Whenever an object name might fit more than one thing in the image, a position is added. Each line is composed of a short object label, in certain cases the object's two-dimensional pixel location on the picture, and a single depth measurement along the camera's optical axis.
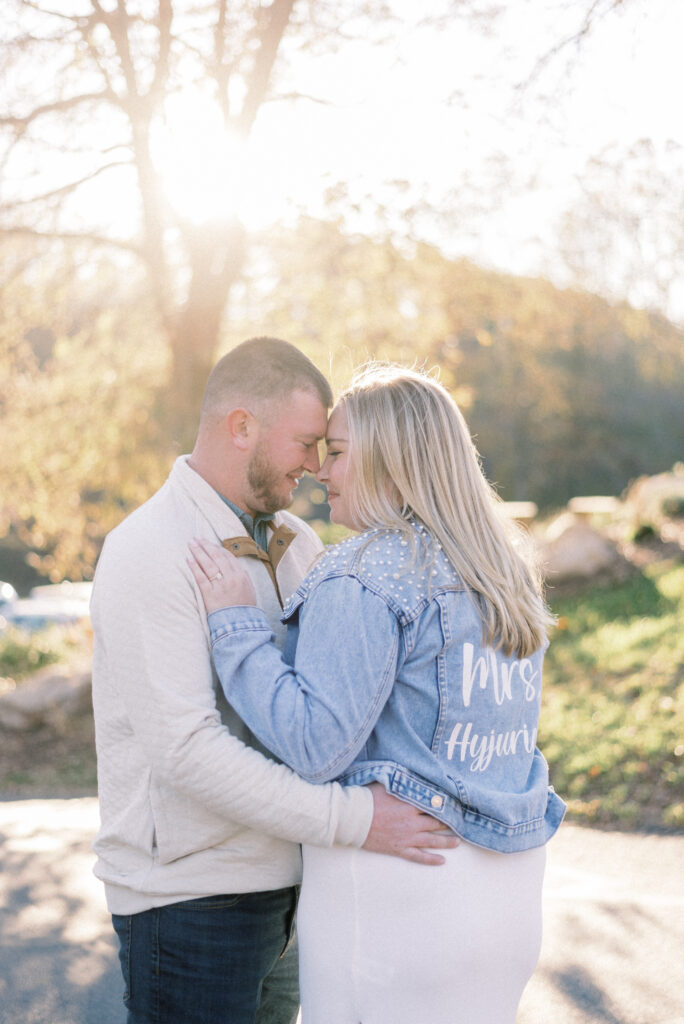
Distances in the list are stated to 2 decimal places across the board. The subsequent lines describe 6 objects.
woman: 2.04
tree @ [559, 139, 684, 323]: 9.11
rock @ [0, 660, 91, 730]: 9.59
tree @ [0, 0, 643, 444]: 7.44
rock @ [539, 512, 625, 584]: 12.16
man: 2.12
